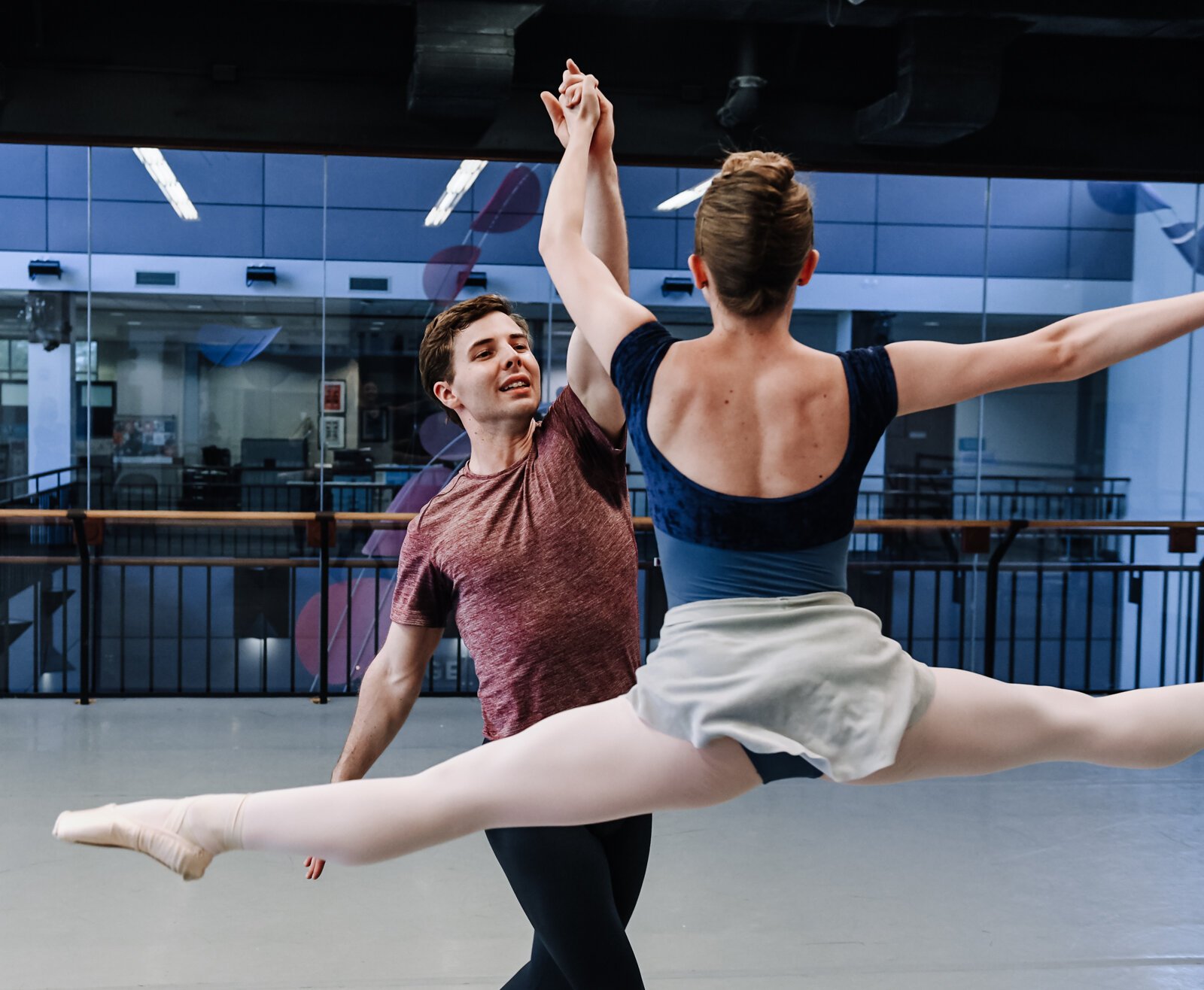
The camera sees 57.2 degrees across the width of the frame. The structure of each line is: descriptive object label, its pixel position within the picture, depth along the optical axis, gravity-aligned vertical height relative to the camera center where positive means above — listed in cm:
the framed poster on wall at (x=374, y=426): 696 +9
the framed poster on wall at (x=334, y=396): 693 +26
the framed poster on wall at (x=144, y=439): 681 -4
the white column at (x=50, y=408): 677 +15
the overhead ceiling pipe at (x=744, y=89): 467 +153
